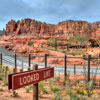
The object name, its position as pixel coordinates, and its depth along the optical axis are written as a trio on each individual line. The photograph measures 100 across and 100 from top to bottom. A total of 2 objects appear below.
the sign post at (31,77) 2.89
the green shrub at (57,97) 5.03
